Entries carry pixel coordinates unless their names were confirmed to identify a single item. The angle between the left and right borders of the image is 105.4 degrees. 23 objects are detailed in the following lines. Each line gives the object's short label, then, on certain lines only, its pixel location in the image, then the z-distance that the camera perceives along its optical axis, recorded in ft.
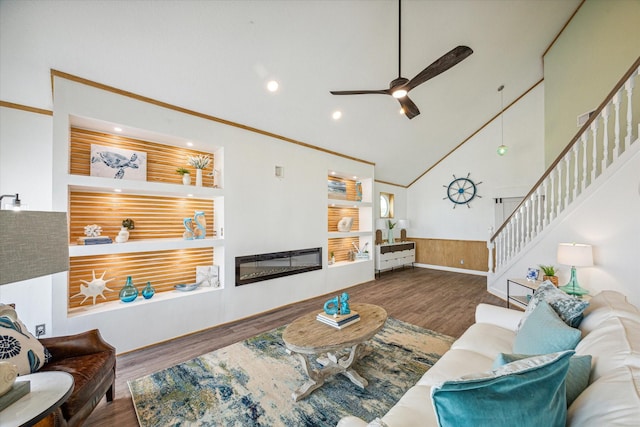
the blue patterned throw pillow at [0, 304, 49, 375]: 4.66
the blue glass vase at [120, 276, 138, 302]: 9.12
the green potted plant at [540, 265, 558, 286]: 10.64
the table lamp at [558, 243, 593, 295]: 9.39
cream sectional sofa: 2.62
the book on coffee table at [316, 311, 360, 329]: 7.22
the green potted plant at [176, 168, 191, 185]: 10.41
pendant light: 17.22
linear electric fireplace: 11.81
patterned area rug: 5.94
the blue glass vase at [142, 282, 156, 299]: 9.56
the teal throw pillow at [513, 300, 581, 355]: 4.37
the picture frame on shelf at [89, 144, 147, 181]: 9.00
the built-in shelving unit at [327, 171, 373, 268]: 17.61
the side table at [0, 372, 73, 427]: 3.29
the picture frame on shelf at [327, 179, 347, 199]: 17.33
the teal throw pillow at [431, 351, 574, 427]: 2.61
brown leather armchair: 4.94
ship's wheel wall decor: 21.42
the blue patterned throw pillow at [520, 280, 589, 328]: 5.25
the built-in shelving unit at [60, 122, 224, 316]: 8.78
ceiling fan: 7.03
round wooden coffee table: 6.25
